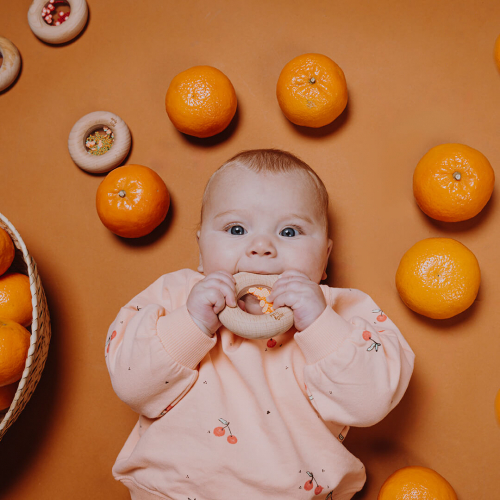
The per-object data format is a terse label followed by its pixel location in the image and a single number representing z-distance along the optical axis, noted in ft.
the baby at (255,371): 1.69
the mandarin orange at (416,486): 1.87
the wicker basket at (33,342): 1.80
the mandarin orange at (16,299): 1.90
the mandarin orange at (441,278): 1.91
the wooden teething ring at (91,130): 2.21
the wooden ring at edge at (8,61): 2.31
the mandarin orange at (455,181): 1.96
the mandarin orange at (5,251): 1.88
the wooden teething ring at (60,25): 2.30
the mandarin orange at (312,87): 2.06
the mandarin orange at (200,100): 2.05
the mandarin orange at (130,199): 2.03
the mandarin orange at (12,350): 1.77
